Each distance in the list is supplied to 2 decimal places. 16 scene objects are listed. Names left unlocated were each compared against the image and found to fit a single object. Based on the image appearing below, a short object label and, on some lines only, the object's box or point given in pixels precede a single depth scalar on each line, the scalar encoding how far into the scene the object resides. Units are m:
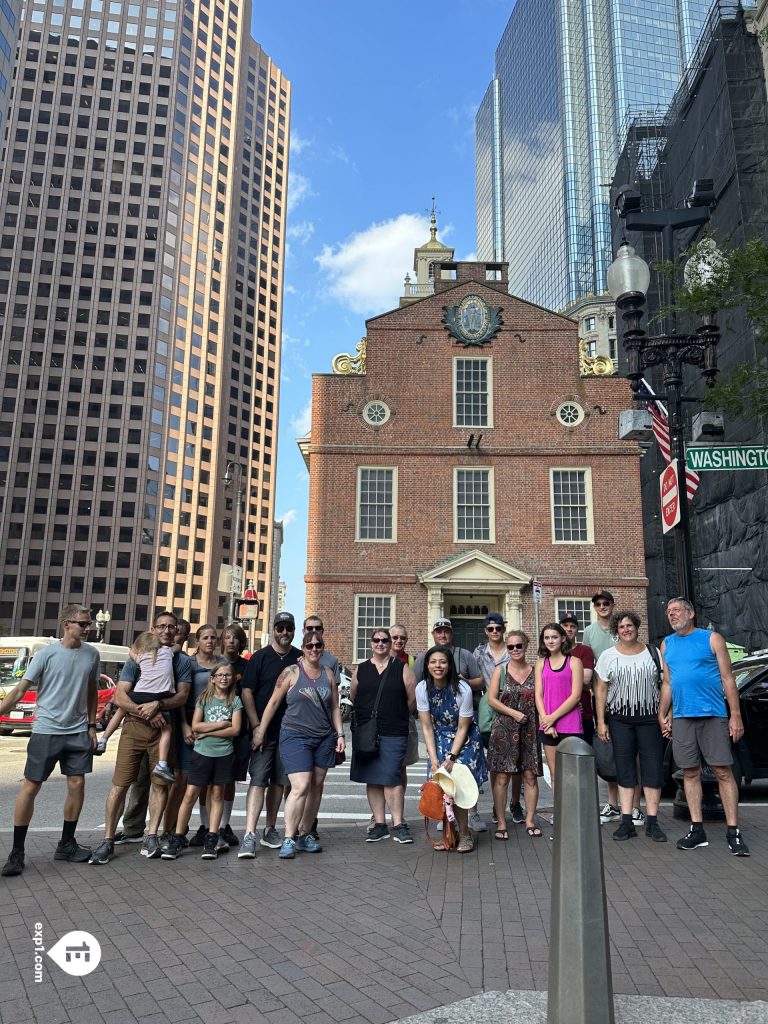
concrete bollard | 2.88
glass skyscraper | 105.12
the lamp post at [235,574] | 21.81
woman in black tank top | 7.03
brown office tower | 86.81
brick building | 24.19
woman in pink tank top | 6.89
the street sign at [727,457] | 9.00
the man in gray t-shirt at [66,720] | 6.11
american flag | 9.37
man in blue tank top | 6.47
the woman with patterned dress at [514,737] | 7.16
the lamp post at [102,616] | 42.72
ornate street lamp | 9.32
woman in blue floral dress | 6.89
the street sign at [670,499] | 8.69
